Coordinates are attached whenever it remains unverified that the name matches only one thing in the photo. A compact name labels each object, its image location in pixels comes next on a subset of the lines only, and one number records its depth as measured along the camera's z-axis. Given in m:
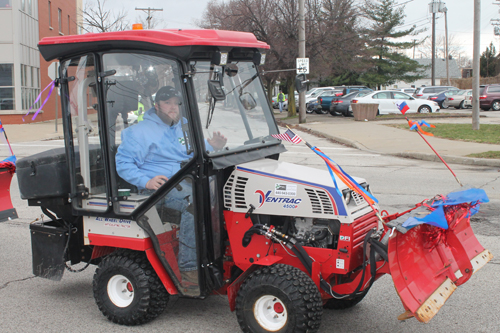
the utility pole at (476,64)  17.86
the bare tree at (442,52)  100.59
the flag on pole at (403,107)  3.80
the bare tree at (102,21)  28.61
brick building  25.86
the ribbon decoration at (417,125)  3.94
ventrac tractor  3.41
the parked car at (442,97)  35.62
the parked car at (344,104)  28.84
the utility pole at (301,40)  24.12
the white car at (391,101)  27.66
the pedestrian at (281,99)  35.72
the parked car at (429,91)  37.12
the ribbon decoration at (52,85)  4.13
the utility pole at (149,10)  45.81
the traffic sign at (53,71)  4.20
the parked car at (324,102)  32.26
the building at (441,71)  93.75
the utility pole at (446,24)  57.37
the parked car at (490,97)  32.03
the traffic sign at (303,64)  20.40
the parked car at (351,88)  34.48
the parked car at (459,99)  34.62
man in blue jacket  3.72
